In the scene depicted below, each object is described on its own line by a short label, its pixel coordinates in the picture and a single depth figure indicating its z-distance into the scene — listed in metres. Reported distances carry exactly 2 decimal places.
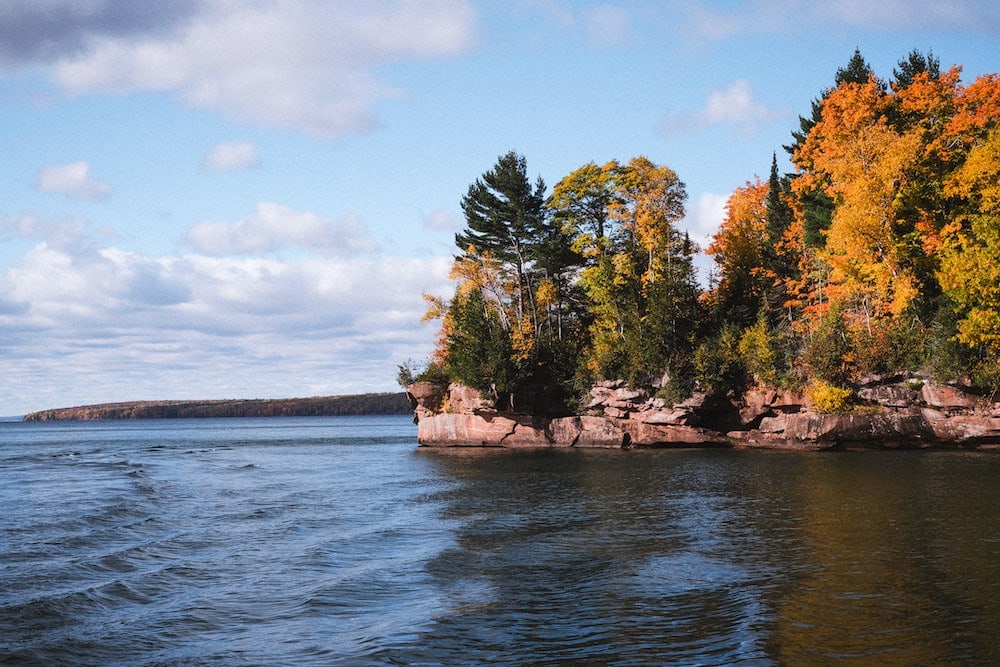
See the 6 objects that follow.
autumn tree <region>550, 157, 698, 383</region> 58.66
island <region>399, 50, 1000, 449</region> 46.09
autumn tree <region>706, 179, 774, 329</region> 61.94
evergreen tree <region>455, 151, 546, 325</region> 69.88
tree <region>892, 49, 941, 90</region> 62.59
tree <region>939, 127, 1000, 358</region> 41.84
